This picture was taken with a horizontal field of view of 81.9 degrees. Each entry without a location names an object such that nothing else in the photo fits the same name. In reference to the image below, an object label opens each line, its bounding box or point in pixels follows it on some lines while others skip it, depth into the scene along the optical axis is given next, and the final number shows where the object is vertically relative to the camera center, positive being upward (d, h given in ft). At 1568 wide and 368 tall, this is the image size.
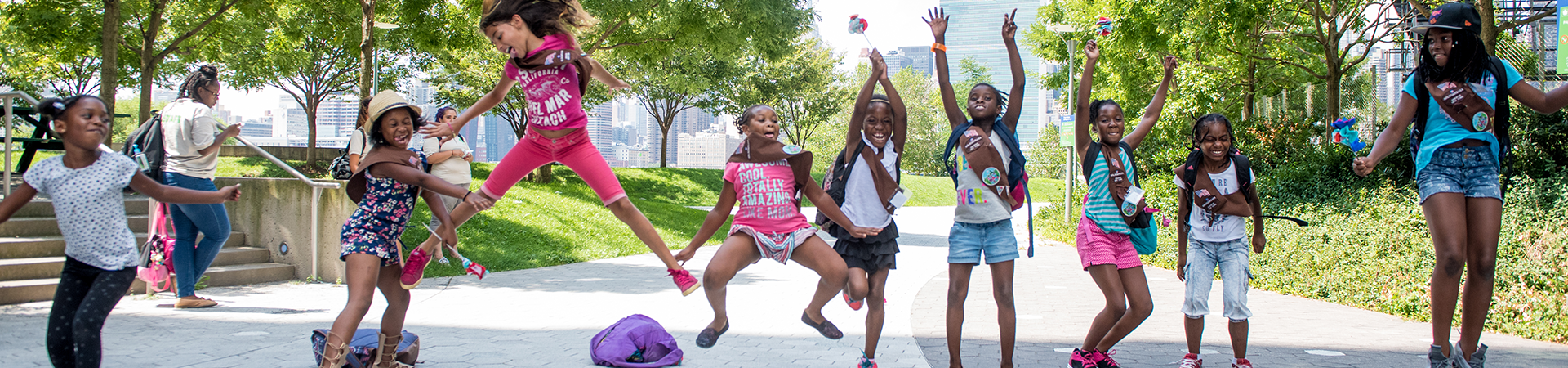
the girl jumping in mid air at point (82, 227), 12.26 -0.74
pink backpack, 21.84 -1.97
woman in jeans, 21.07 +0.31
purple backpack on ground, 16.22 -3.02
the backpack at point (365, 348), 14.71 -2.87
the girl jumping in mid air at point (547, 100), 13.92 +1.23
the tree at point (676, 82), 71.51 +10.95
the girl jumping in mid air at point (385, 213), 13.57 -0.56
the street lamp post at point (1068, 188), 62.75 -0.09
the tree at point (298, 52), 51.19 +10.37
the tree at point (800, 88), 116.98 +12.85
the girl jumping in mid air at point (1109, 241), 14.99 -0.91
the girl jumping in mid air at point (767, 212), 14.62 -0.48
